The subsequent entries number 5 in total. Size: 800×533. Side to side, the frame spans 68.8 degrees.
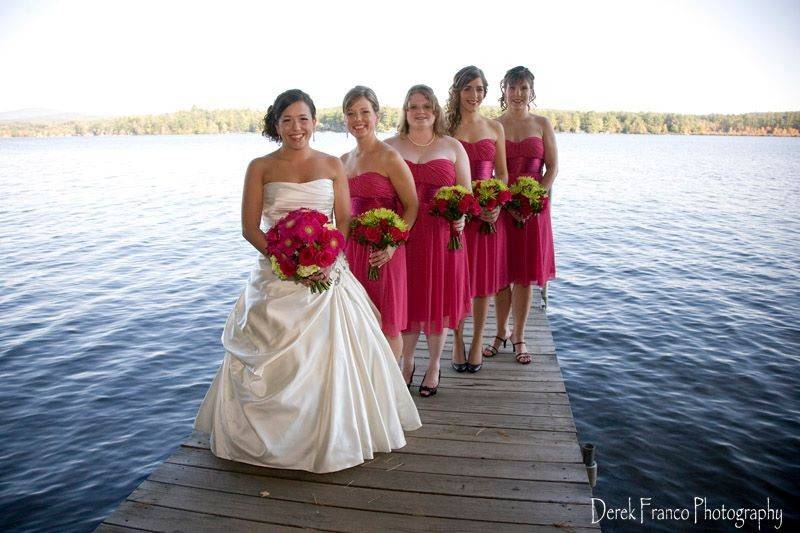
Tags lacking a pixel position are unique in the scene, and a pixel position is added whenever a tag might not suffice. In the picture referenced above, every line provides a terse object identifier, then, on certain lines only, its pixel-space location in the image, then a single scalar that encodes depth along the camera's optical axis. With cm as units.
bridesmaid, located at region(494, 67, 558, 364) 554
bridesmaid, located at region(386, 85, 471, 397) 465
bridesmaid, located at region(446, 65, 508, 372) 500
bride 384
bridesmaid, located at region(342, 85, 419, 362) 434
